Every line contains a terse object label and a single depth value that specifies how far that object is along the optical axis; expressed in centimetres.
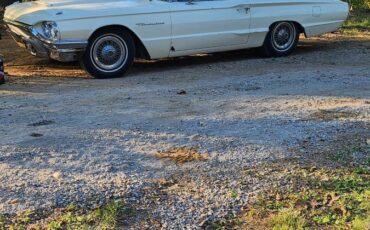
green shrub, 1569
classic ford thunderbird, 787
